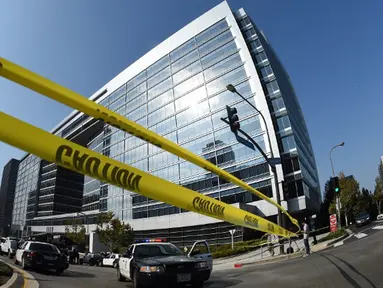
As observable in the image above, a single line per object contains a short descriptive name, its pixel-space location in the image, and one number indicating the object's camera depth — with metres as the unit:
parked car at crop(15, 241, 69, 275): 12.13
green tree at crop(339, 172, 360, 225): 40.72
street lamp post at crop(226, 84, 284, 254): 15.62
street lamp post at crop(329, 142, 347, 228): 37.33
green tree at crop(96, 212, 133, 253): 45.94
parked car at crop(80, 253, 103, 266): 32.28
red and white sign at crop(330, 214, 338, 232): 25.61
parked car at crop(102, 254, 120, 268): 27.77
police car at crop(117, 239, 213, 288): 6.10
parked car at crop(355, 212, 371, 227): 30.08
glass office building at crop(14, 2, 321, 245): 49.06
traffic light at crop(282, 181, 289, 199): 15.84
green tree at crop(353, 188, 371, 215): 44.84
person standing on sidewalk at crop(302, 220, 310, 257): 14.73
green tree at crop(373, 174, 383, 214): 70.50
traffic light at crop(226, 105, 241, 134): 12.20
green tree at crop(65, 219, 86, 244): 64.75
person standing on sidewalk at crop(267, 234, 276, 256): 17.60
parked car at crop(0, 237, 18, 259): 24.53
